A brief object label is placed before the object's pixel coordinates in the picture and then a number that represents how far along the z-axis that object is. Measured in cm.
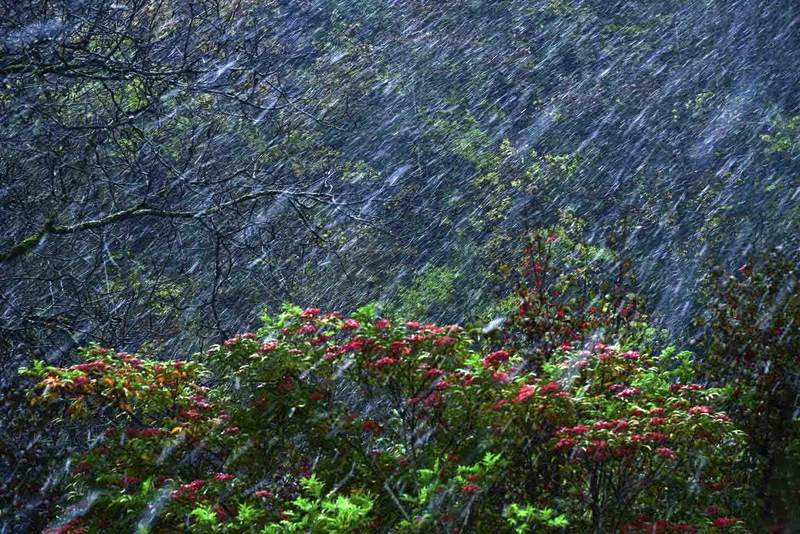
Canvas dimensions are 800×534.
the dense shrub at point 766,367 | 1130
